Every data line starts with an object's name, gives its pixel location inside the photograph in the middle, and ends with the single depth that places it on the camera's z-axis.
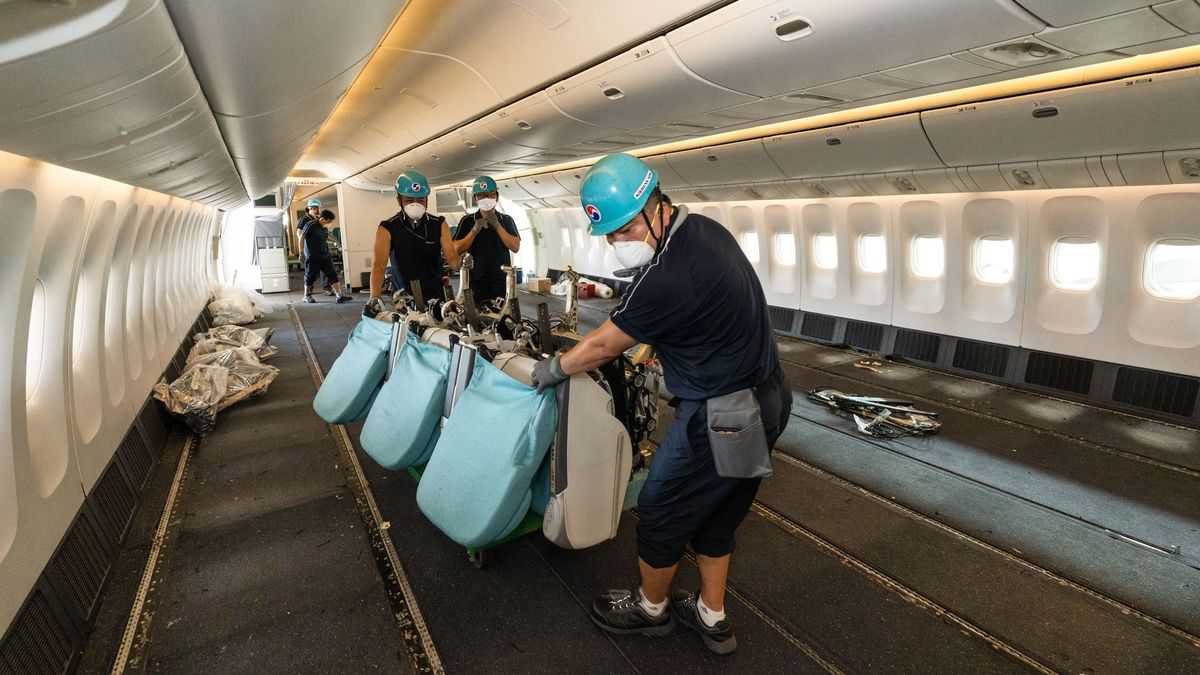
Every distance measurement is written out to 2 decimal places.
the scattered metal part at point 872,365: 8.31
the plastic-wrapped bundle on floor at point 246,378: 6.28
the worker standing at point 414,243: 5.37
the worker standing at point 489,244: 6.16
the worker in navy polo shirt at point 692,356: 2.40
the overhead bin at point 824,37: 2.45
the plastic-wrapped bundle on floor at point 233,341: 7.27
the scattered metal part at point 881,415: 5.77
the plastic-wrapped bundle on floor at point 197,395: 5.49
